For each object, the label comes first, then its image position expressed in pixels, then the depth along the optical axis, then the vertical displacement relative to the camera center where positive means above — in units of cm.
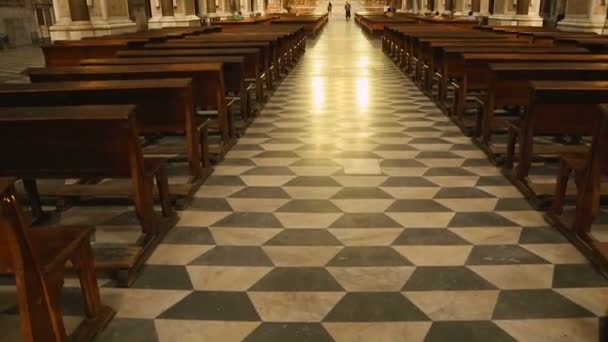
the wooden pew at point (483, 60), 595 -65
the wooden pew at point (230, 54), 693 -55
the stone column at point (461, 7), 2044 -17
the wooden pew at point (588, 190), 312 -117
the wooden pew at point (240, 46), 827 -53
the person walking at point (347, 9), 4012 -18
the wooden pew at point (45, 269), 194 -99
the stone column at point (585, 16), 1078 -35
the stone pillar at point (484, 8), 1799 -21
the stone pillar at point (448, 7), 2258 -17
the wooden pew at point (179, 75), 508 -57
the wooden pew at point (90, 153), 306 -80
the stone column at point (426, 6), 2789 -11
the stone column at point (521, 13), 1442 -34
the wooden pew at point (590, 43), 768 -63
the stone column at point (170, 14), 1571 -5
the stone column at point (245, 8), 2734 +10
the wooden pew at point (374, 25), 2287 -84
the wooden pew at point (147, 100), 413 -64
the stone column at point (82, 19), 1079 -7
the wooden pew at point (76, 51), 877 -56
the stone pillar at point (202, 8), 1978 +12
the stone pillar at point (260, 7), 3200 +14
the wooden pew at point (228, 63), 602 -61
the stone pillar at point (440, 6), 2488 -12
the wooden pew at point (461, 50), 699 -63
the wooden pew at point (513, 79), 503 -74
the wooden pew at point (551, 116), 411 -91
